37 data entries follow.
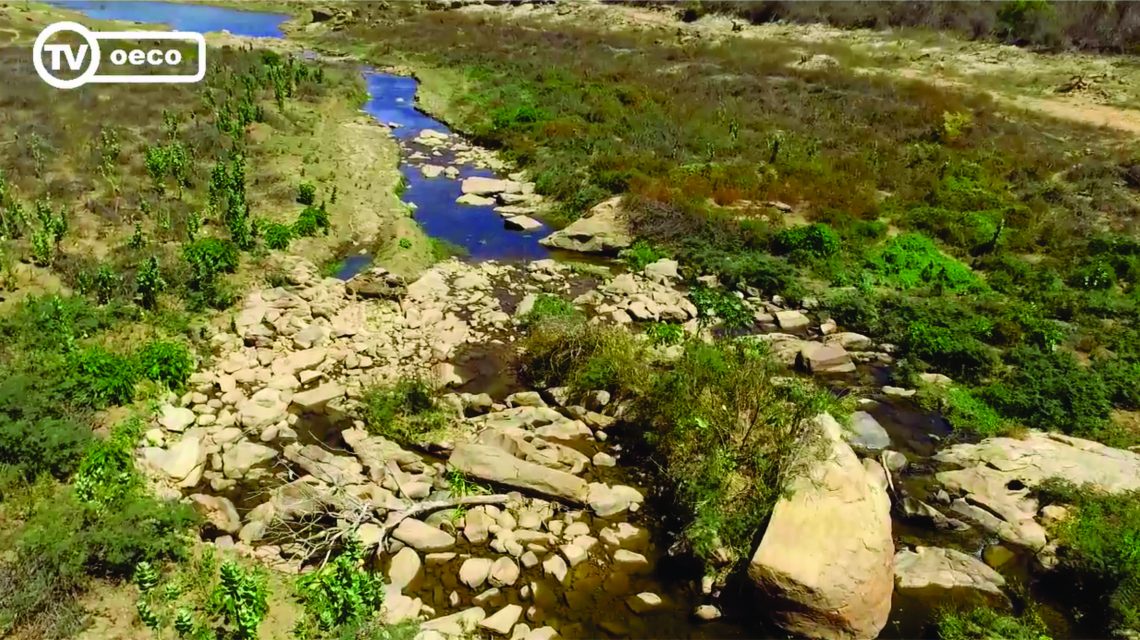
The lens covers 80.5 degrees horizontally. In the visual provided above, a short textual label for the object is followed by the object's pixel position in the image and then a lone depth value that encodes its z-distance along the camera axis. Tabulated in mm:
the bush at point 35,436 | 8477
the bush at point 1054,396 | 11297
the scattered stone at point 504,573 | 8242
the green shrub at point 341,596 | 7133
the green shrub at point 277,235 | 15859
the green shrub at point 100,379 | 9906
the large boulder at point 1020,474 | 9297
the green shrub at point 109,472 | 8289
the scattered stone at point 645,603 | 8094
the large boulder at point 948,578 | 8359
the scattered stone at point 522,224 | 19109
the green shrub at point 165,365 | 10781
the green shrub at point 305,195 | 18453
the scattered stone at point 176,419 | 10070
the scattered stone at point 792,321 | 14336
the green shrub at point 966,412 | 11250
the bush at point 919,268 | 15695
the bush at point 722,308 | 14320
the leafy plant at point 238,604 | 6824
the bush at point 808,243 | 16672
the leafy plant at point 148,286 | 12422
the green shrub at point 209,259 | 13484
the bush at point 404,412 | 10625
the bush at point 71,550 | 6785
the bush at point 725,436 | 8523
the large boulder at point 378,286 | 14445
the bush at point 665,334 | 12984
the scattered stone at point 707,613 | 7961
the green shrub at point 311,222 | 16766
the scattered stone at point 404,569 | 8164
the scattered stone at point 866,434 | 10805
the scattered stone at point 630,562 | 8641
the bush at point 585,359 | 11469
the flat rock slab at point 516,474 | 9555
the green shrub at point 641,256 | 16906
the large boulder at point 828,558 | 7539
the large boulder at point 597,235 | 17781
